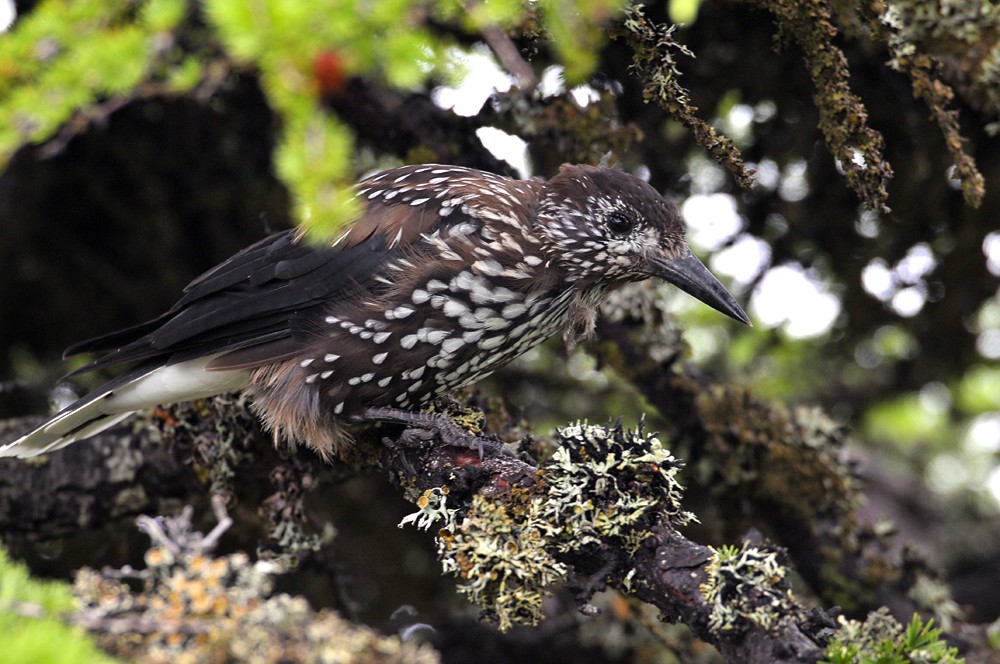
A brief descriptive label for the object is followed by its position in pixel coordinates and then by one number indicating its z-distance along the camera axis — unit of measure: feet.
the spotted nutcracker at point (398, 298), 23.43
